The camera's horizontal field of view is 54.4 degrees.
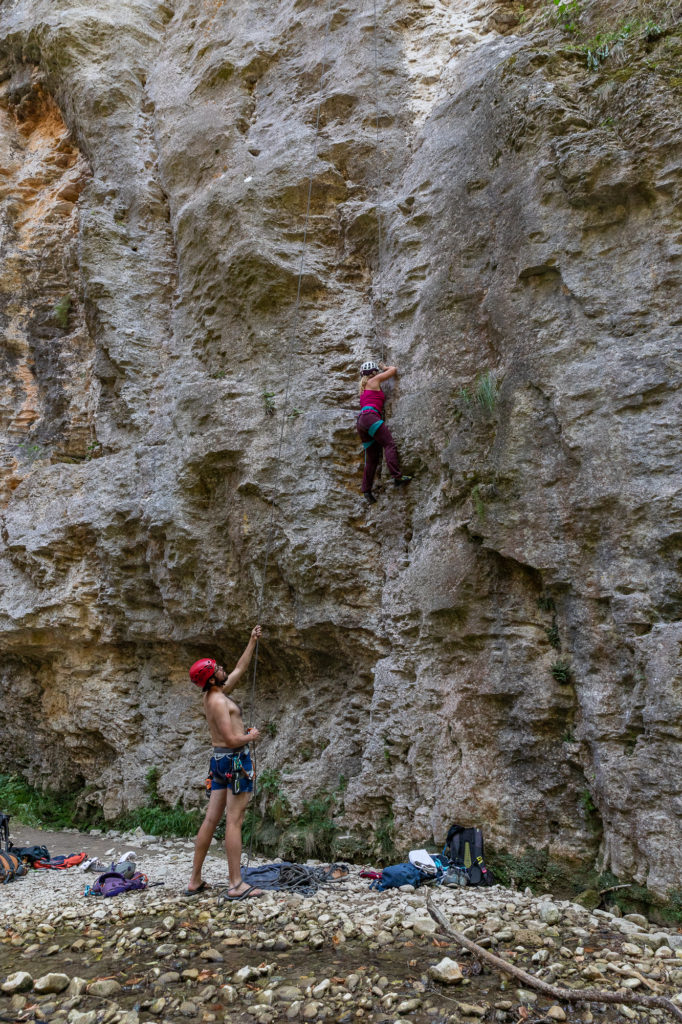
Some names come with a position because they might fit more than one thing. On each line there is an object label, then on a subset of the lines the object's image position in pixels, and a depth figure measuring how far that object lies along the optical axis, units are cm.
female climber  628
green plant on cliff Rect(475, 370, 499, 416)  561
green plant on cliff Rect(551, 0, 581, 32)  598
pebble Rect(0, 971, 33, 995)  362
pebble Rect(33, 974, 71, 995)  358
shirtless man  483
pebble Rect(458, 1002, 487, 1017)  307
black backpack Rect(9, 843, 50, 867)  614
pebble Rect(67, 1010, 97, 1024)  317
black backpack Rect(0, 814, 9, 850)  622
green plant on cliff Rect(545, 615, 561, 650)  500
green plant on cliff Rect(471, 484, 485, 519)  539
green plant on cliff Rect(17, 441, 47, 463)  905
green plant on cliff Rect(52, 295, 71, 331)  952
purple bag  515
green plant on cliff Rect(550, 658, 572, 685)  485
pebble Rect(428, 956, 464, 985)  336
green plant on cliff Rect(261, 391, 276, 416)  723
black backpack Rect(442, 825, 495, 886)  475
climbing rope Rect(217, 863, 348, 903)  488
